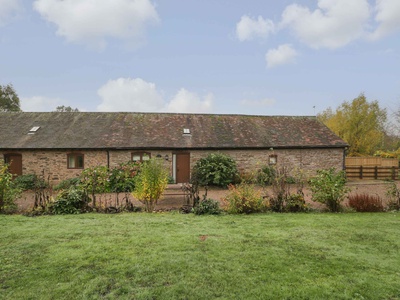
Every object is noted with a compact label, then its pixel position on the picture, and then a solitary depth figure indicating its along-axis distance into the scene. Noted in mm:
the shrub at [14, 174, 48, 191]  16359
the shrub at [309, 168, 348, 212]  10305
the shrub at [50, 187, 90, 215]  10000
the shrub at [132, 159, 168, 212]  10539
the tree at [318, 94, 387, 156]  28998
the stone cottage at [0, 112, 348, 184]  17906
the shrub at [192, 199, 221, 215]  9938
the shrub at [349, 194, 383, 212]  10352
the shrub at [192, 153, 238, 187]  17250
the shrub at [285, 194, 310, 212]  10359
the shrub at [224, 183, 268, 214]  9992
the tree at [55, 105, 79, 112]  55588
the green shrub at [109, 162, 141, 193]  14609
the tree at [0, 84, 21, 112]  37406
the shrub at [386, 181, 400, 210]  10734
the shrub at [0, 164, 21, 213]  10087
